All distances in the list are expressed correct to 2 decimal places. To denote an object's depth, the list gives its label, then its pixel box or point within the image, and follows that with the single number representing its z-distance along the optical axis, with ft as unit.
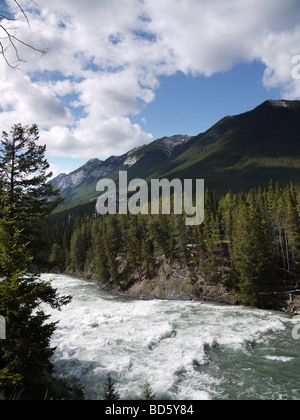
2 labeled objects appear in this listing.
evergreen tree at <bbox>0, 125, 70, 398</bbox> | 31.89
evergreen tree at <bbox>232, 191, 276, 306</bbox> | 105.81
